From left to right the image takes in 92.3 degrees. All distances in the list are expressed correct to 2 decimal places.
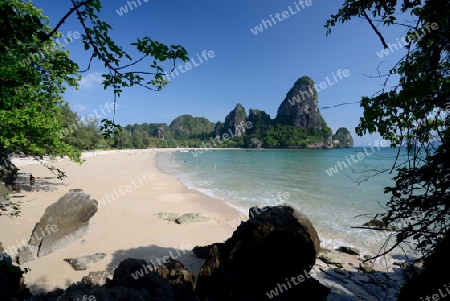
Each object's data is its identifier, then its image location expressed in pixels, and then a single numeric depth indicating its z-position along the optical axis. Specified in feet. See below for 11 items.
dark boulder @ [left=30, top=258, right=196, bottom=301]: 12.43
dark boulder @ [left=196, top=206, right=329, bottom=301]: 16.55
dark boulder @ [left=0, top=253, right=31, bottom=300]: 11.39
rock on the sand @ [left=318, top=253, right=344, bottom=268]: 29.08
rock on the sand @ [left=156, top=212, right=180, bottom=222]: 41.20
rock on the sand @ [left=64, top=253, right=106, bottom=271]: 23.49
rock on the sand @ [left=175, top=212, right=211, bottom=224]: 40.00
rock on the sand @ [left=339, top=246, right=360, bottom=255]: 32.89
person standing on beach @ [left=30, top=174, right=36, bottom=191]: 52.66
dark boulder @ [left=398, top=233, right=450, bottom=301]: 10.75
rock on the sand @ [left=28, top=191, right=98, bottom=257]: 26.87
